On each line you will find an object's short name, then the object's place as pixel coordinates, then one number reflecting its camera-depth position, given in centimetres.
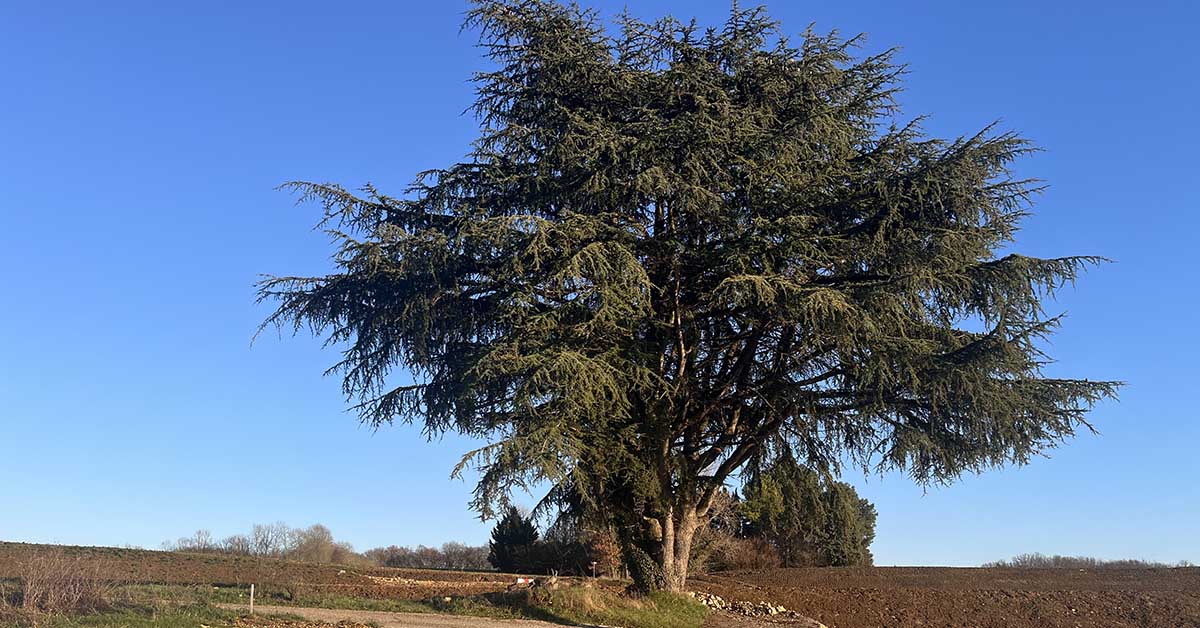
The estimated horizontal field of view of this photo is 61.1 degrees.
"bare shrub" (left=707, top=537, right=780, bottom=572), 3303
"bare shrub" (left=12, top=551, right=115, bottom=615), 1305
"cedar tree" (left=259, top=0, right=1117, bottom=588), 1684
